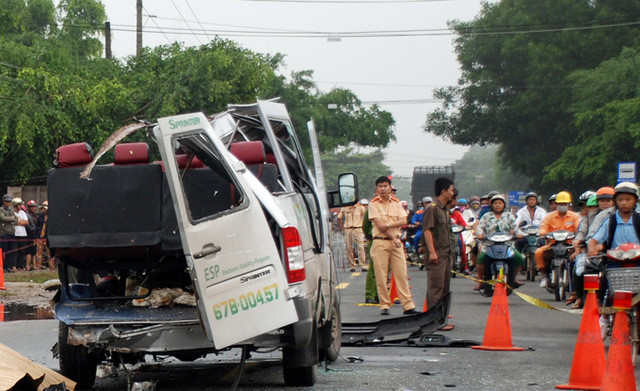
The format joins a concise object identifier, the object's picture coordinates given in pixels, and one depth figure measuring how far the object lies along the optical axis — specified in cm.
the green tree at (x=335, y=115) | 7856
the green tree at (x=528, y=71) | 6384
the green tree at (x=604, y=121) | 5106
